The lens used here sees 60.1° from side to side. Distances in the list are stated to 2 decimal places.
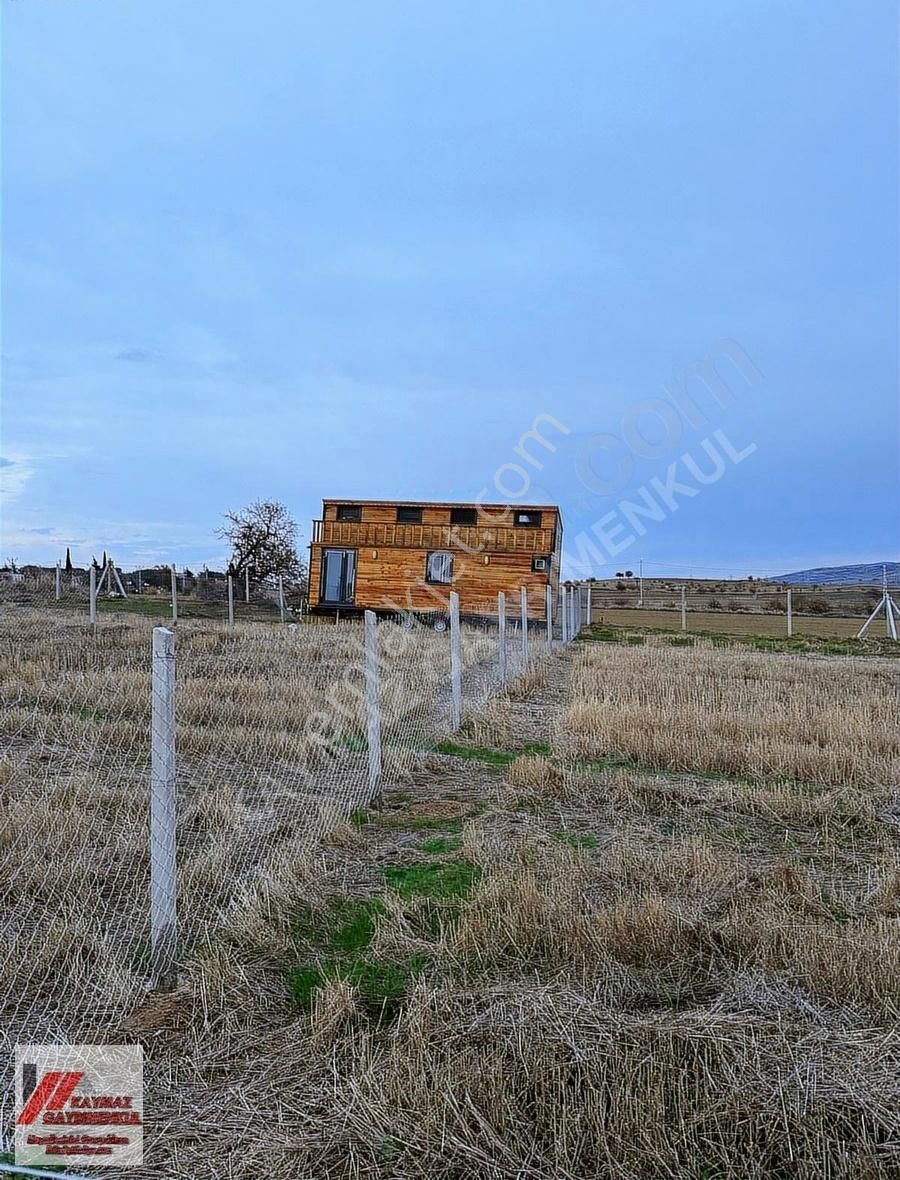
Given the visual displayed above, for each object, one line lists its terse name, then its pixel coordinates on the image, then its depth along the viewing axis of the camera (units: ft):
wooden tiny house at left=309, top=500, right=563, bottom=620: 76.23
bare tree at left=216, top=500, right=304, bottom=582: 118.32
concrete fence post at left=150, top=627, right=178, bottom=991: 9.55
